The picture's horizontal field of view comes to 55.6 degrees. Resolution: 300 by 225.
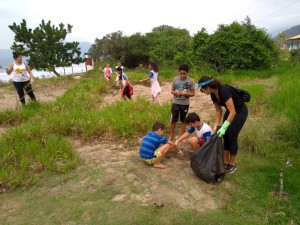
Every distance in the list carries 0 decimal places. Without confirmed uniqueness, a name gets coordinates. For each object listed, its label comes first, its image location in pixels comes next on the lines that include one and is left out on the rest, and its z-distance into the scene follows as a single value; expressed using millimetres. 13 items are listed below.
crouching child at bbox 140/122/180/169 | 3782
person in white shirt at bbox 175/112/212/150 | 3996
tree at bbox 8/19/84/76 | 16531
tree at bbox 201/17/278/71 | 12344
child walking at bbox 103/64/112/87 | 10891
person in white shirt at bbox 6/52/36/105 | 6484
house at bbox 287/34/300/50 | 37794
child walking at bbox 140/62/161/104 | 6551
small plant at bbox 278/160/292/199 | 3133
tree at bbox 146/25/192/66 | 16008
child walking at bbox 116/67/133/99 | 7148
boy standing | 4383
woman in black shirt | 3229
